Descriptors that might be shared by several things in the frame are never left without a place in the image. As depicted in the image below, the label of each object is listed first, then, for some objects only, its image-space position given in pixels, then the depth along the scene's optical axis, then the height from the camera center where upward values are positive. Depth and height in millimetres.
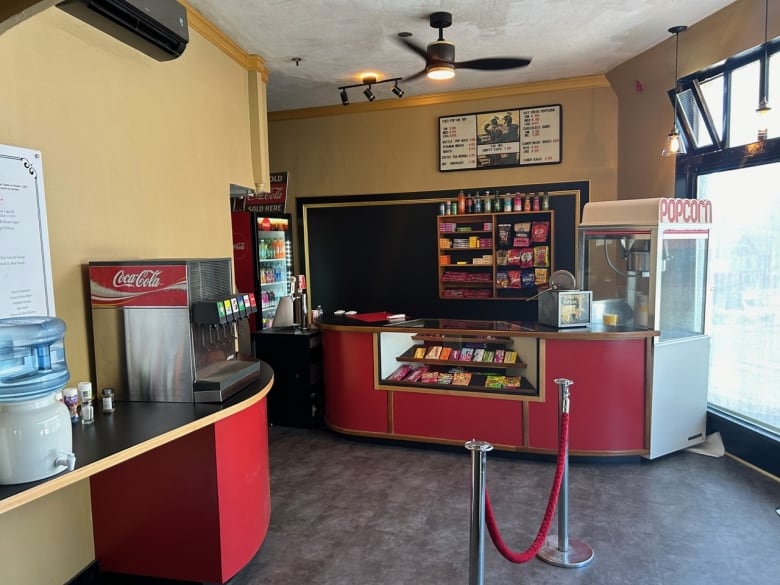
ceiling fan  4266 +1502
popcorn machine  4191 -453
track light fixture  5734 +1725
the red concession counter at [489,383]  4129 -1186
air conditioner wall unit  2258 +1063
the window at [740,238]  4023 -9
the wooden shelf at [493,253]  6379 -127
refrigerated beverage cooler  6168 -116
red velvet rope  2230 -1273
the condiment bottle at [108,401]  2545 -734
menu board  6277 +1286
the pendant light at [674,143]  4473 +824
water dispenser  1775 -549
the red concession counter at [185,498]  2605 -1294
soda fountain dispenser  2666 -409
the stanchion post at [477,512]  2127 -1105
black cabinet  5129 -1252
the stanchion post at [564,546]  2879 -1784
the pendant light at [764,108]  3610 +891
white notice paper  2332 +70
